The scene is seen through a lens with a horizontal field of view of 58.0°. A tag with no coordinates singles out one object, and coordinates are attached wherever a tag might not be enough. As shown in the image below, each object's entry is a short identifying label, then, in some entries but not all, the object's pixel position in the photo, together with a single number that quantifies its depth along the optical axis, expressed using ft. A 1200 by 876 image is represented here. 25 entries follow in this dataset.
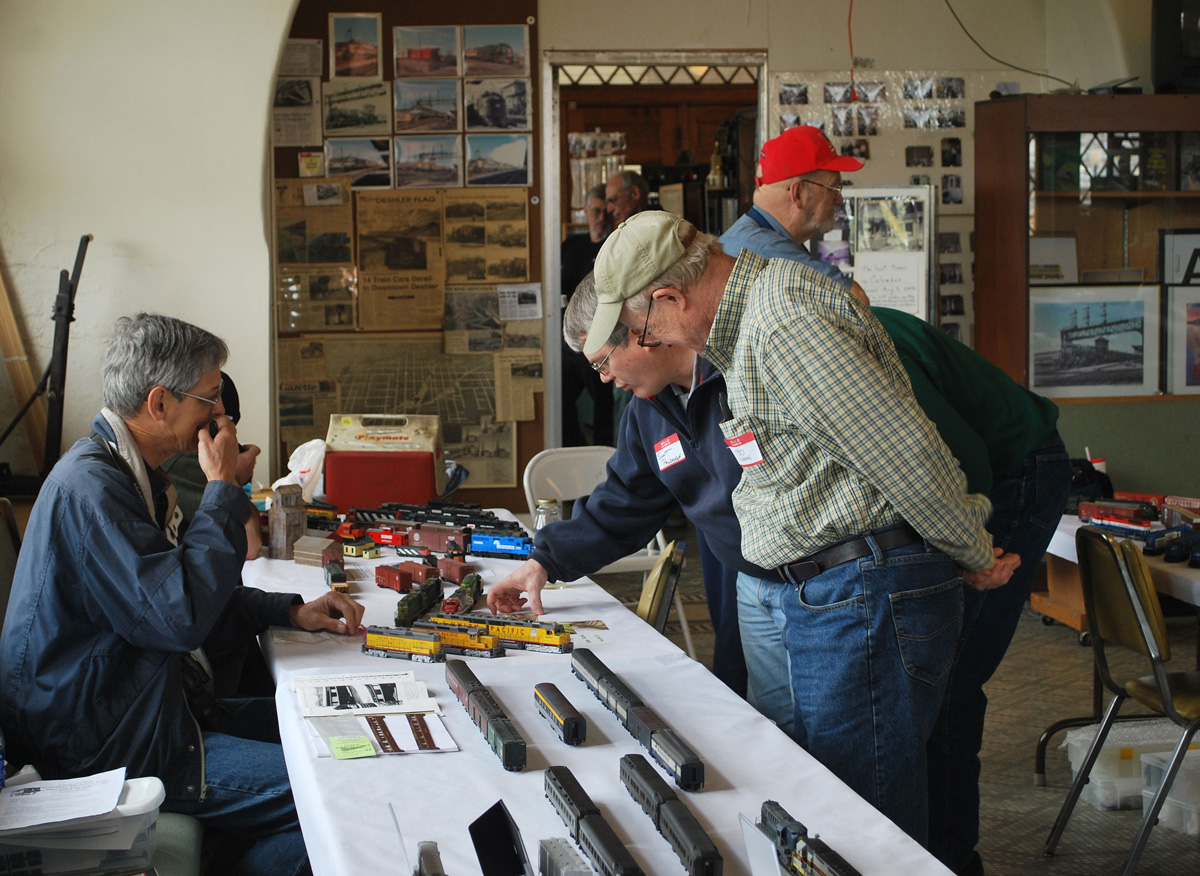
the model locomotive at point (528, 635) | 6.98
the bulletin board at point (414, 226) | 21.66
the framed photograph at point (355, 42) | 21.53
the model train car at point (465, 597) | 7.90
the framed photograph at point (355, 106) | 21.70
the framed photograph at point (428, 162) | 21.95
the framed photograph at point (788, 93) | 22.29
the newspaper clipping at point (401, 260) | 22.11
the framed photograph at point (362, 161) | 21.81
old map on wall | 22.31
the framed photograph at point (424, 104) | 21.77
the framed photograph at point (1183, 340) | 20.03
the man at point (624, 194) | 20.90
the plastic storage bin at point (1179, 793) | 10.41
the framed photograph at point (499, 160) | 22.07
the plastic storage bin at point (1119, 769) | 11.14
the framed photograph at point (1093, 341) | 19.75
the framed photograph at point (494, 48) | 21.71
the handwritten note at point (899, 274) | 21.07
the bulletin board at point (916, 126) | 22.29
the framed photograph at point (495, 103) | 21.89
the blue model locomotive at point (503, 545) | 10.12
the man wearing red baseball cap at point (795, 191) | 11.23
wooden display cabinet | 19.36
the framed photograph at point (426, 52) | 21.62
